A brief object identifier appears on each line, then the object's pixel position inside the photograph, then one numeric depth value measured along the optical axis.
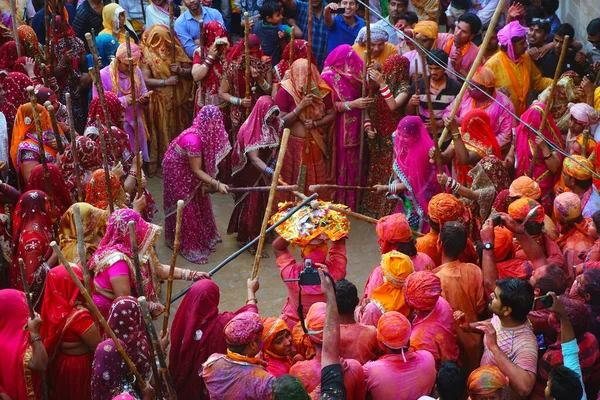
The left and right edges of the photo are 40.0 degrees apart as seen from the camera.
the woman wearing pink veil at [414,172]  7.24
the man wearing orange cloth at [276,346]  4.80
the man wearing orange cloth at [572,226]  5.83
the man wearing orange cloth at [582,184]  6.34
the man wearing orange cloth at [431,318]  4.86
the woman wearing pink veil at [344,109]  8.41
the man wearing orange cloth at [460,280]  5.38
